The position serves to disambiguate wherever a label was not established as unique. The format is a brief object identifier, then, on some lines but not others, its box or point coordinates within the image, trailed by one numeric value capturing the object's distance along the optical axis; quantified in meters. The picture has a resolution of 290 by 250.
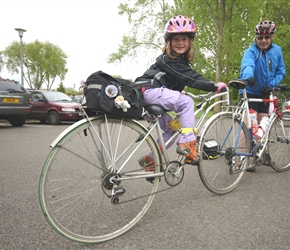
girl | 2.32
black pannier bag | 1.87
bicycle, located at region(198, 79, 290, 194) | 2.76
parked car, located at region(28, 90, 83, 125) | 11.27
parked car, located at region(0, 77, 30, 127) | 8.69
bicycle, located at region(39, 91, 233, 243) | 1.84
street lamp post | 15.07
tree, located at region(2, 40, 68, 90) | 43.97
